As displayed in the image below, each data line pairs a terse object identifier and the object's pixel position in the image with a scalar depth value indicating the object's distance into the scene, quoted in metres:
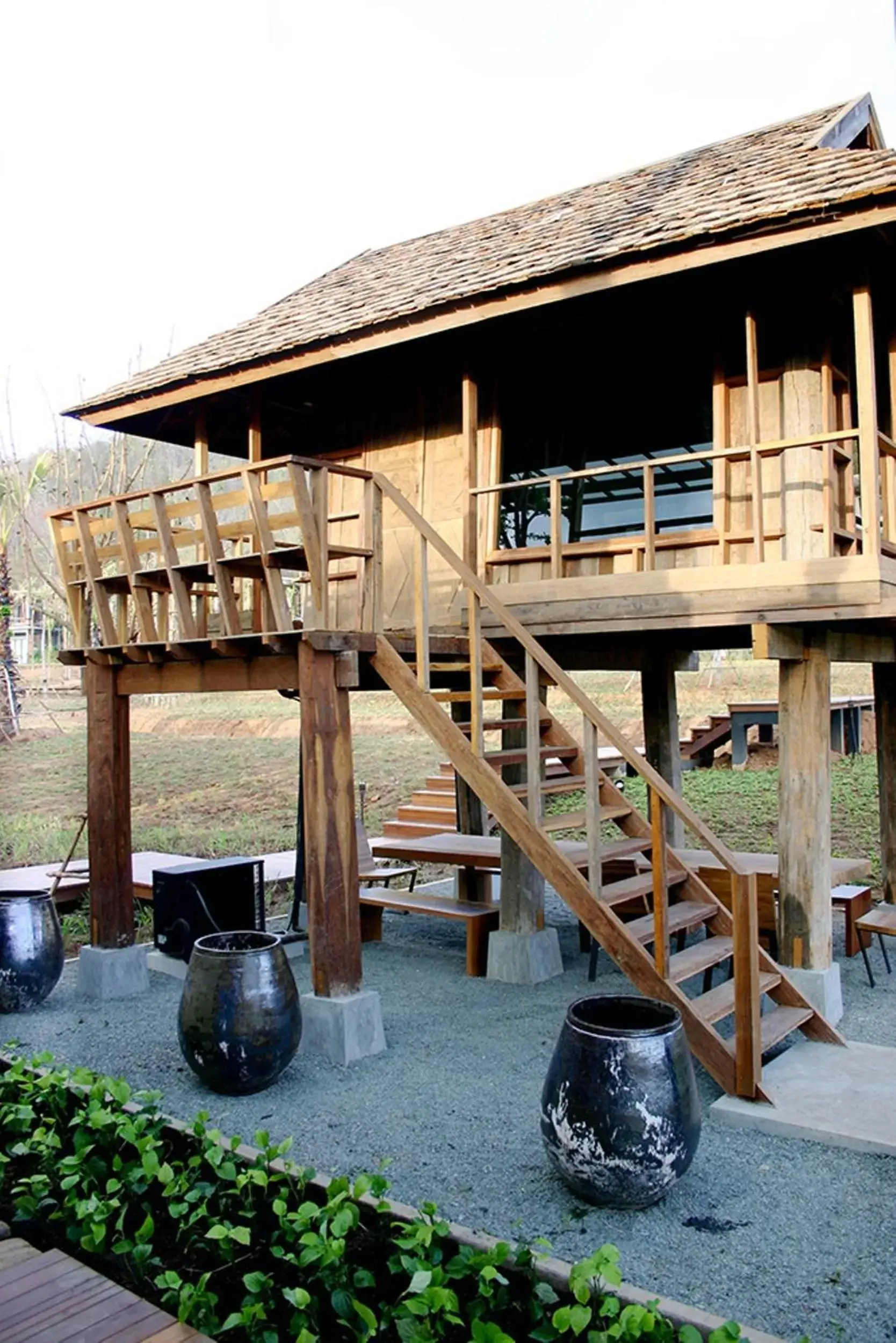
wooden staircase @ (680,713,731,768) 21.72
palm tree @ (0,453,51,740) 17.56
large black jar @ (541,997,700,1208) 4.55
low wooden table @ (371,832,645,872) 9.80
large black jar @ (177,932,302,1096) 6.07
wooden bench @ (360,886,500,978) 9.11
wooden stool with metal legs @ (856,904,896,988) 8.23
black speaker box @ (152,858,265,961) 9.13
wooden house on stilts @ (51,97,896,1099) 6.73
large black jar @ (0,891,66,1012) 7.97
